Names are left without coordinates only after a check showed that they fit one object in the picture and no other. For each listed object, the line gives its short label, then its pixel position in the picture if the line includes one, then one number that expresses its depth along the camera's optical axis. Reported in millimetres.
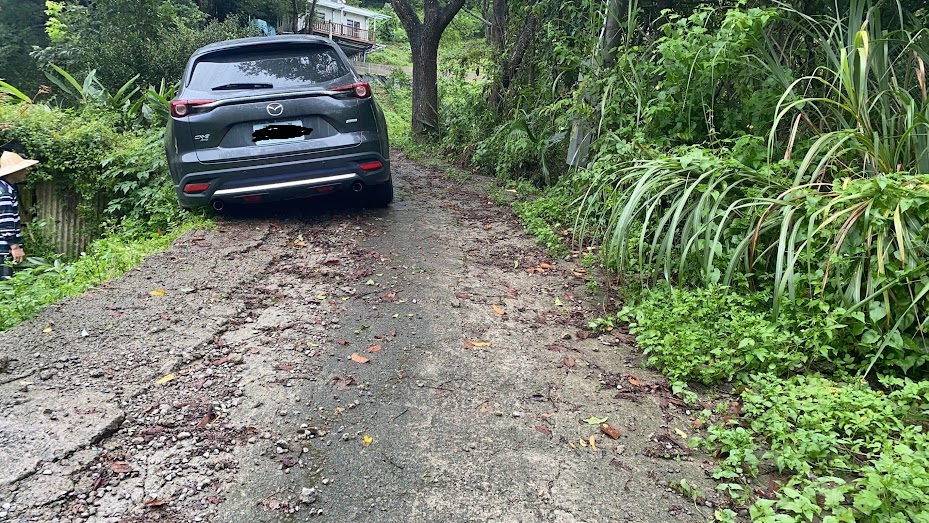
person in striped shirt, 5578
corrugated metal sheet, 7086
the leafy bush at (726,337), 2852
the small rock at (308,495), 2135
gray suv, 4914
